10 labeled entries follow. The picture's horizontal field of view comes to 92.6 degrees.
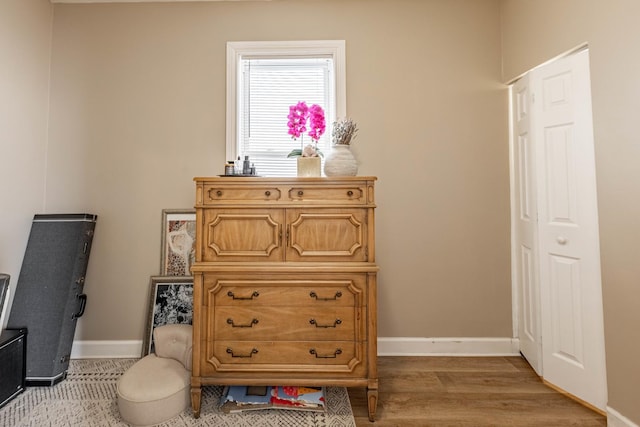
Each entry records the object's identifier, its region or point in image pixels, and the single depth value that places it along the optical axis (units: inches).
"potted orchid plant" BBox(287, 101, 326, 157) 87.5
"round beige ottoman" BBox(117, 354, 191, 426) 69.2
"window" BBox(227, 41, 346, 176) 104.2
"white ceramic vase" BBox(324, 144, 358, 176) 80.7
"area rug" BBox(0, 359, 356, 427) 70.8
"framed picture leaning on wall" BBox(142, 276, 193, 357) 98.8
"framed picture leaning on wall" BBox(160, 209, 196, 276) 102.3
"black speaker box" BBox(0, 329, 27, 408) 75.7
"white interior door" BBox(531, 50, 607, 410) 76.3
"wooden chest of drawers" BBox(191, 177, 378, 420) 71.1
